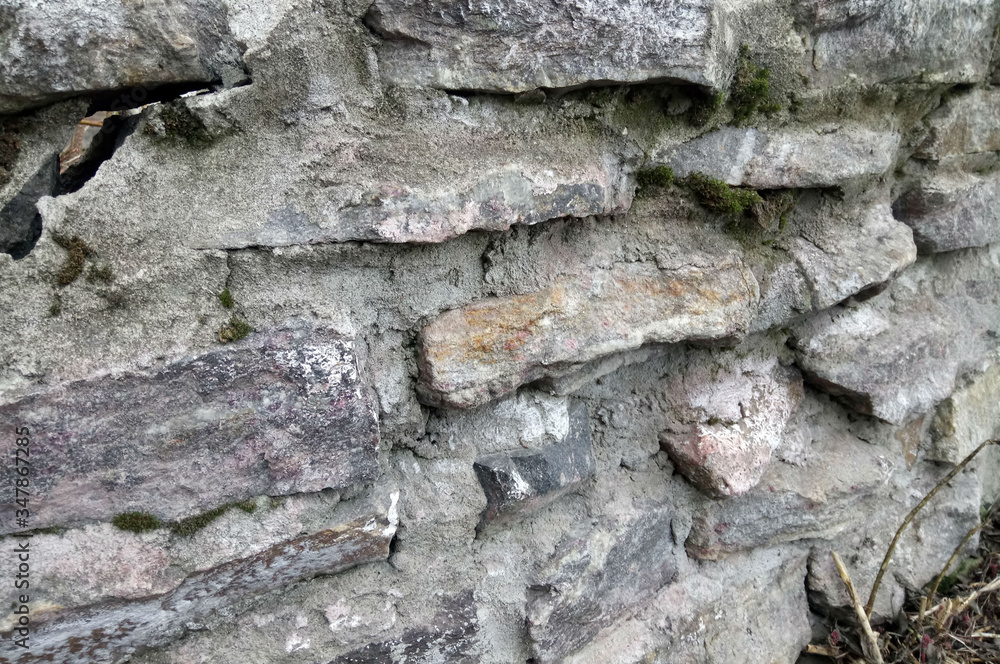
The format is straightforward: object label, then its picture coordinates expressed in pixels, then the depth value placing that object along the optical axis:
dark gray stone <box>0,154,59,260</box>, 0.73
